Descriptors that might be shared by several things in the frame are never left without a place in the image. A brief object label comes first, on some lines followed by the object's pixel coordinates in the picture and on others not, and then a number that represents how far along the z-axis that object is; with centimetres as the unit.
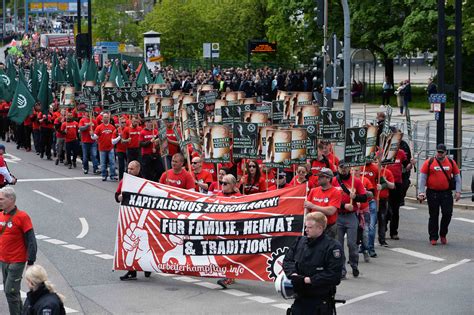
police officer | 1123
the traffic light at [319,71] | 3398
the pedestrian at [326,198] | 1602
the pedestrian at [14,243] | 1402
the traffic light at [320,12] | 3106
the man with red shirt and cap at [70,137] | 3216
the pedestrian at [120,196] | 1712
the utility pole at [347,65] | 2961
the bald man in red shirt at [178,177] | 1823
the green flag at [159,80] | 3911
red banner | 1573
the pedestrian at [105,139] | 2903
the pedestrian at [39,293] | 1059
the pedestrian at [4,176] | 1977
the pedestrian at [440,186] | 2009
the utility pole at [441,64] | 2623
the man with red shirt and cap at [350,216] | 1703
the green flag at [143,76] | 4003
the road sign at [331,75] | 3038
